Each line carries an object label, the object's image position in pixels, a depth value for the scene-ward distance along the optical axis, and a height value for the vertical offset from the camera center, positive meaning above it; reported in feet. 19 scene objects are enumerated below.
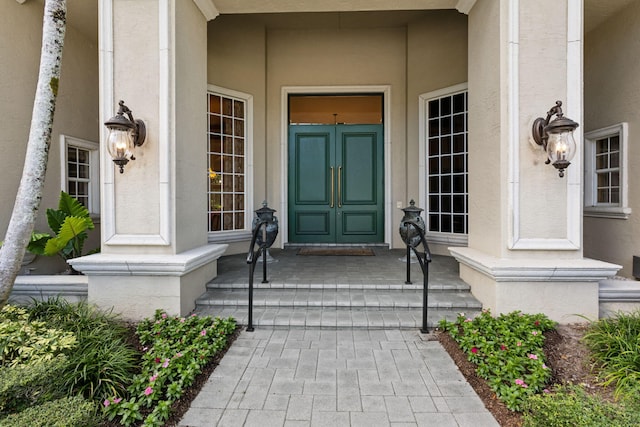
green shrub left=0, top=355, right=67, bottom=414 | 6.29 -3.42
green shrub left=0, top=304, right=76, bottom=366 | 7.88 -3.25
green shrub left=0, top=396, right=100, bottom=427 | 5.66 -3.60
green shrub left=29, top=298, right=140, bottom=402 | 7.59 -3.58
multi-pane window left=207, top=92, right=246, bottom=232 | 19.65 +2.67
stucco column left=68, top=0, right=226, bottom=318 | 11.19 +1.25
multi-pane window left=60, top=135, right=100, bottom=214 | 16.93 +1.99
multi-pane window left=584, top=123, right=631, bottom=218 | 14.79 +1.57
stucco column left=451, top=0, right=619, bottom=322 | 10.75 +0.93
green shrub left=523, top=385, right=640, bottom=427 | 5.97 -3.80
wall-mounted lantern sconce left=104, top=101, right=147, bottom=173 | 10.53 +2.29
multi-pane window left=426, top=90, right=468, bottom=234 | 18.93 +2.45
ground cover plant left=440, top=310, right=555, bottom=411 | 7.59 -3.75
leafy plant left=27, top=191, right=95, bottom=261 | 12.25 -0.90
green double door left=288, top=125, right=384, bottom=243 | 22.08 +1.64
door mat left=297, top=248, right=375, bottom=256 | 19.35 -2.67
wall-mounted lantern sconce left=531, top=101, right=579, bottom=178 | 10.06 +2.07
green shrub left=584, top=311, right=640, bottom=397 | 7.71 -3.67
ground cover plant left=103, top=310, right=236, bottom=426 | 7.01 -3.85
